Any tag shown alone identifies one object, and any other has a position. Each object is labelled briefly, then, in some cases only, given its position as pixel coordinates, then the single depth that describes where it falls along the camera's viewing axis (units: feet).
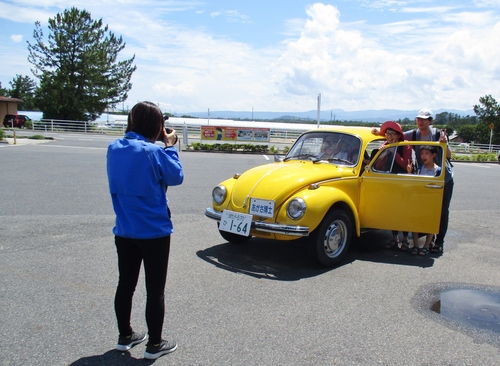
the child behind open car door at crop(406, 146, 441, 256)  19.92
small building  148.62
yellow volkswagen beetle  17.31
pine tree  133.18
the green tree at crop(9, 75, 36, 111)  208.85
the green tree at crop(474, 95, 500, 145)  185.26
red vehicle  133.49
